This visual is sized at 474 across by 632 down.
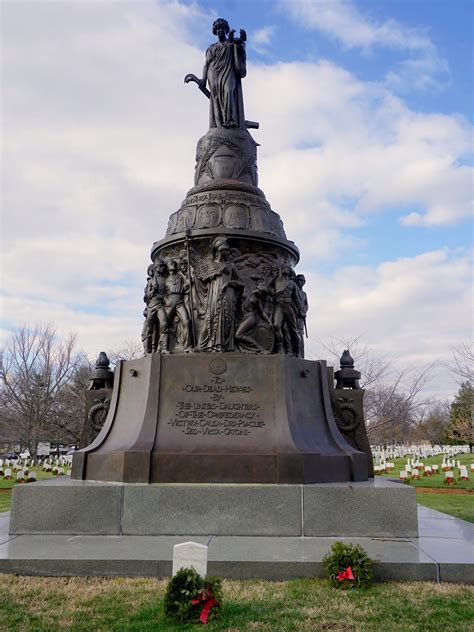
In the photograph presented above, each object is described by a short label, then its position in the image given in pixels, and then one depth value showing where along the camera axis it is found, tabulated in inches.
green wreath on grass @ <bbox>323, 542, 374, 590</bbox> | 237.1
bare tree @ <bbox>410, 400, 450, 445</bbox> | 3668.8
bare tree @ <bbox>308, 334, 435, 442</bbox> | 1758.1
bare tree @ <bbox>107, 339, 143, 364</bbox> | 1862.9
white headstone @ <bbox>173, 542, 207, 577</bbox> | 205.9
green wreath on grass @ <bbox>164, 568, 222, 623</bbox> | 196.1
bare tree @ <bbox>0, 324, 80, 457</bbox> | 1651.1
